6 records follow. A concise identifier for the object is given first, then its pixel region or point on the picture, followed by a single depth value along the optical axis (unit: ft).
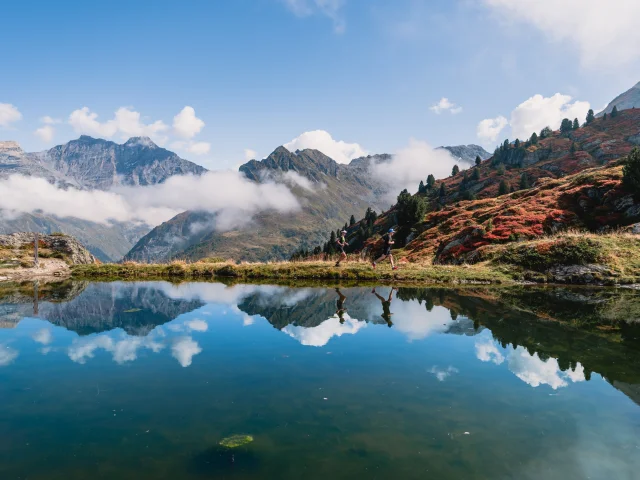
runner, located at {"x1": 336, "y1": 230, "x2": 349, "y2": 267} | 124.75
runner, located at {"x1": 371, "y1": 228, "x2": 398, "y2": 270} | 118.91
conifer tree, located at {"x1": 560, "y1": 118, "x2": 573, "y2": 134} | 621.31
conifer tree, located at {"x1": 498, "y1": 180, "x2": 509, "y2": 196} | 401.39
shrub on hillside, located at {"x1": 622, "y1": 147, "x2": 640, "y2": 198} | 173.68
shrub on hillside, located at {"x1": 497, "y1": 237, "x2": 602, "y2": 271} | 125.18
